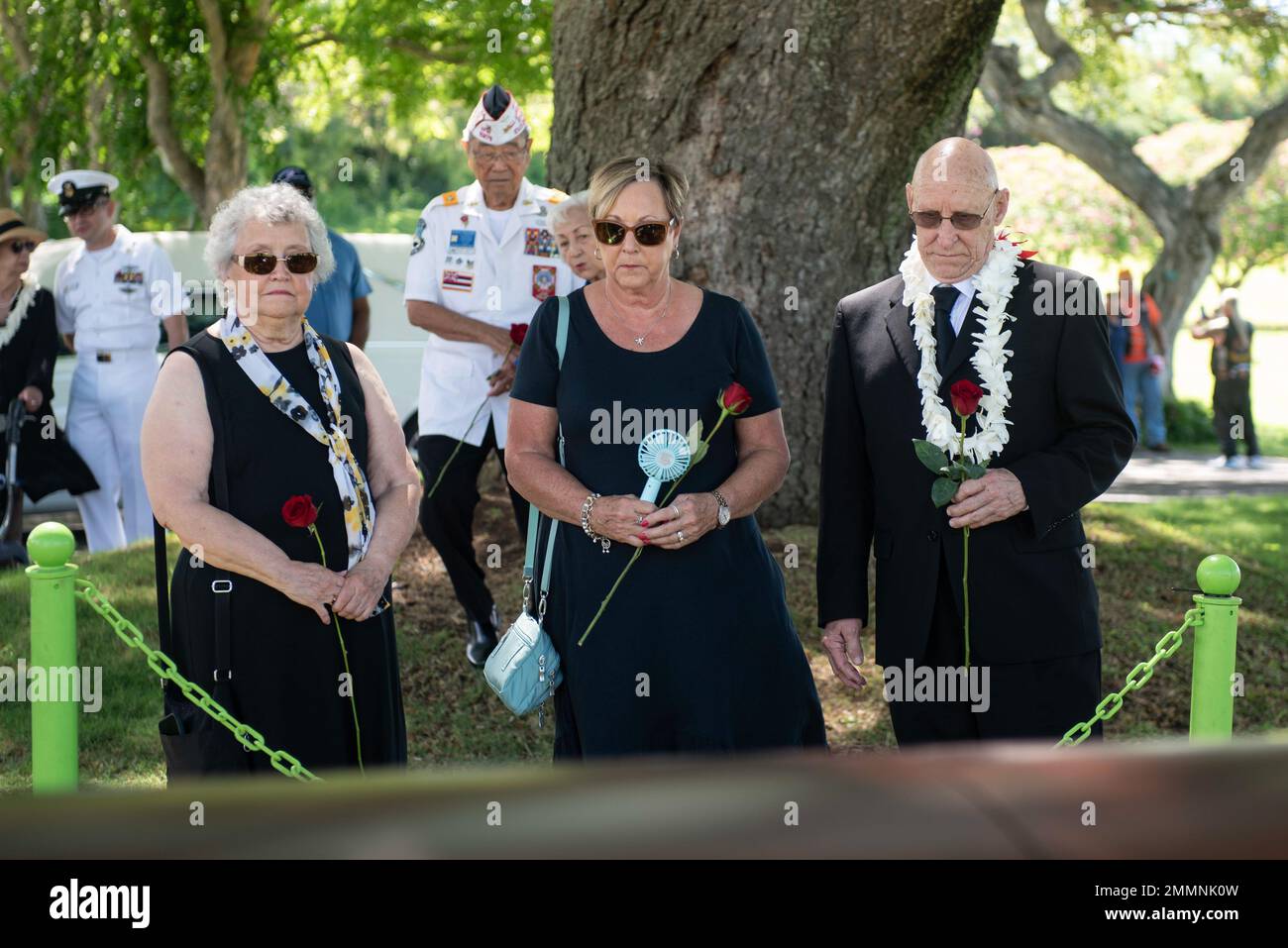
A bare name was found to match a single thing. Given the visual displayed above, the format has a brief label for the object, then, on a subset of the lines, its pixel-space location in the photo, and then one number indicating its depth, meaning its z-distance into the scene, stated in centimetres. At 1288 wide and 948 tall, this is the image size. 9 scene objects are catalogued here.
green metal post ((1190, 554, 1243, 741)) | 377
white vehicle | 1116
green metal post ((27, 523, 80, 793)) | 365
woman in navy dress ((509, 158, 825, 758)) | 365
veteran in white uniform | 589
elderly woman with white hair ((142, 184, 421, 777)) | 356
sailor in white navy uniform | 878
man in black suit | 355
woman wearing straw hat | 855
